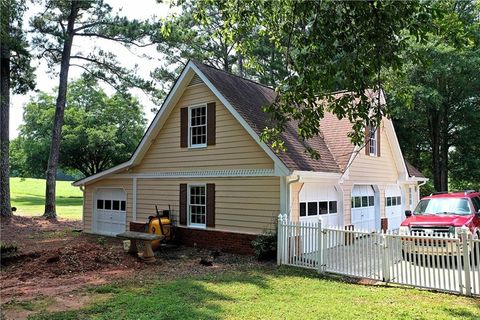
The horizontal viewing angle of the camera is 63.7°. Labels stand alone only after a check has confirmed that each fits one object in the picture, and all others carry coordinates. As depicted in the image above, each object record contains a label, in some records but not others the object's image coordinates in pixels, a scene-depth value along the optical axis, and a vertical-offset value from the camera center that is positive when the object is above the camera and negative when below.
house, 12.72 +0.50
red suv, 10.94 -0.85
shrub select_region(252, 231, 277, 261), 11.56 -1.77
